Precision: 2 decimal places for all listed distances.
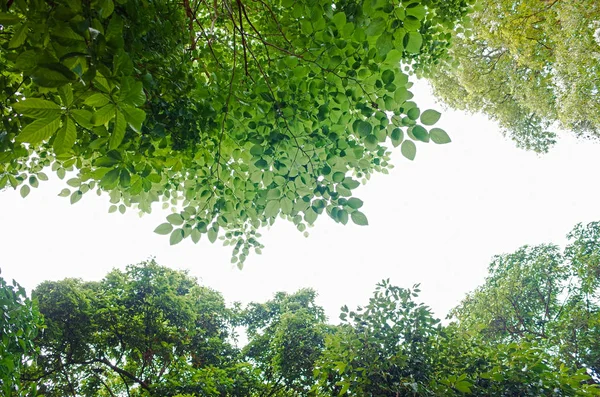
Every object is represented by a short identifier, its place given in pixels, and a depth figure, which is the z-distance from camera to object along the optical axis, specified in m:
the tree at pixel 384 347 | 4.14
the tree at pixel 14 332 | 2.62
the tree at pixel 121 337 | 8.02
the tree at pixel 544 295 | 9.34
